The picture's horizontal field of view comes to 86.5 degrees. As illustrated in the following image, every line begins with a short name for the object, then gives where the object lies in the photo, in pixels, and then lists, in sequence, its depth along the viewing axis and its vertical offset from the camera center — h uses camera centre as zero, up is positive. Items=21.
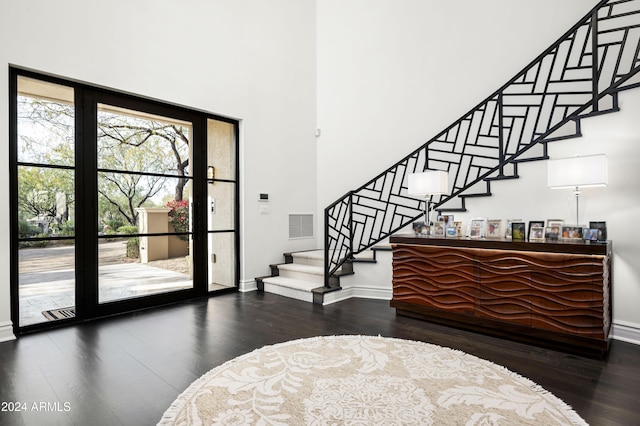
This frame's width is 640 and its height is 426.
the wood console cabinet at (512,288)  2.75 -0.71
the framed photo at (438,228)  3.89 -0.18
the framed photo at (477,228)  3.59 -0.17
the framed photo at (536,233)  3.15 -0.20
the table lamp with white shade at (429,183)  3.83 +0.34
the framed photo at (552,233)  3.16 -0.20
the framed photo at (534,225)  3.20 -0.13
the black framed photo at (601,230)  2.90 -0.16
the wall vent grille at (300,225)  5.93 -0.20
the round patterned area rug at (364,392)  1.88 -1.14
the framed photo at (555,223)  3.19 -0.11
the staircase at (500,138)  3.50 +0.93
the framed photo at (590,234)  2.90 -0.20
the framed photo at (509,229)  3.39 -0.17
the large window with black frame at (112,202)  3.43 +0.16
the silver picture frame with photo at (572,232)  3.04 -0.19
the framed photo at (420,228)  4.00 -0.19
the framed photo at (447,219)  3.85 -0.08
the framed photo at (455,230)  3.78 -0.20
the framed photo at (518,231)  3.27 -0.19
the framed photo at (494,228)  3.53 -0.17
